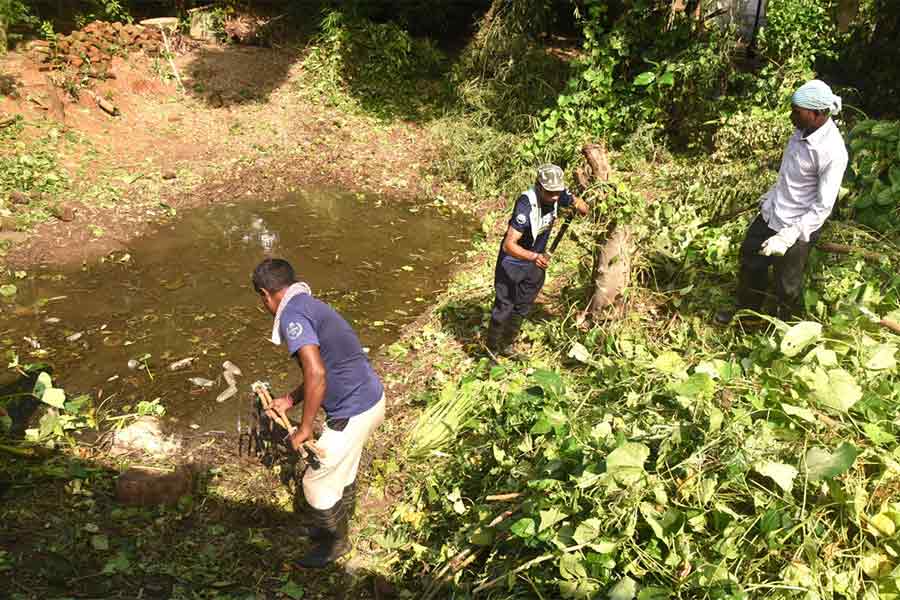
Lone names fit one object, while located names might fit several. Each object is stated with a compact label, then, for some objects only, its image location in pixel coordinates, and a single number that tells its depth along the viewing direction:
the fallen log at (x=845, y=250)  4.62
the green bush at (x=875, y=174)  5.32
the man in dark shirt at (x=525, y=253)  4.51
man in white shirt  3.73
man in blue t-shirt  3.20
